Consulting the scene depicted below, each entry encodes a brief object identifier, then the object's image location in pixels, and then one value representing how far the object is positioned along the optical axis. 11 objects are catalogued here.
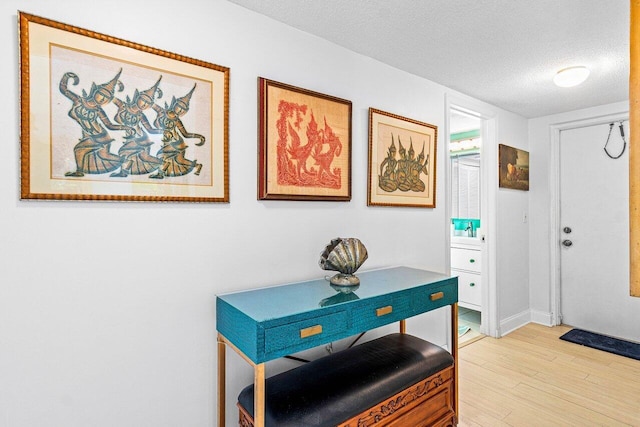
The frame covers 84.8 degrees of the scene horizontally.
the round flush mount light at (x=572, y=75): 2.48
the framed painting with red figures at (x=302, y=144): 1.85
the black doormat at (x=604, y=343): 3.10
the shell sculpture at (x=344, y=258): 1.84
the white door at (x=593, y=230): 3.44
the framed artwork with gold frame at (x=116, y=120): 1.29
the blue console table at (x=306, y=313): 1.35
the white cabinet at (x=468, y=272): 3.82
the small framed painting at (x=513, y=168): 3.51
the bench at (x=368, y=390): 1.46
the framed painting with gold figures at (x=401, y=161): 2.38
